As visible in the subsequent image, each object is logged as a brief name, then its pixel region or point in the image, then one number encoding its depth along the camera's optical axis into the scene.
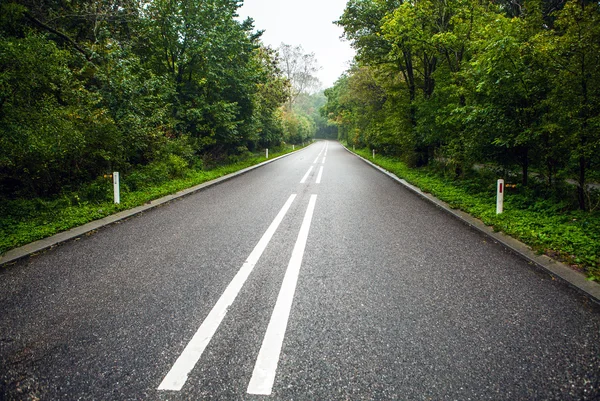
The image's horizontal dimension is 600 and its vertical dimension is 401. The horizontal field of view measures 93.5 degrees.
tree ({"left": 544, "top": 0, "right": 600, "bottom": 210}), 4.96
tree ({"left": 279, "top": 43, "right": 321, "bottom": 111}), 41.16
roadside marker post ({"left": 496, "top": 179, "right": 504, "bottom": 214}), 6.00
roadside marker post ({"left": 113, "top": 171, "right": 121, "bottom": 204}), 7.03
